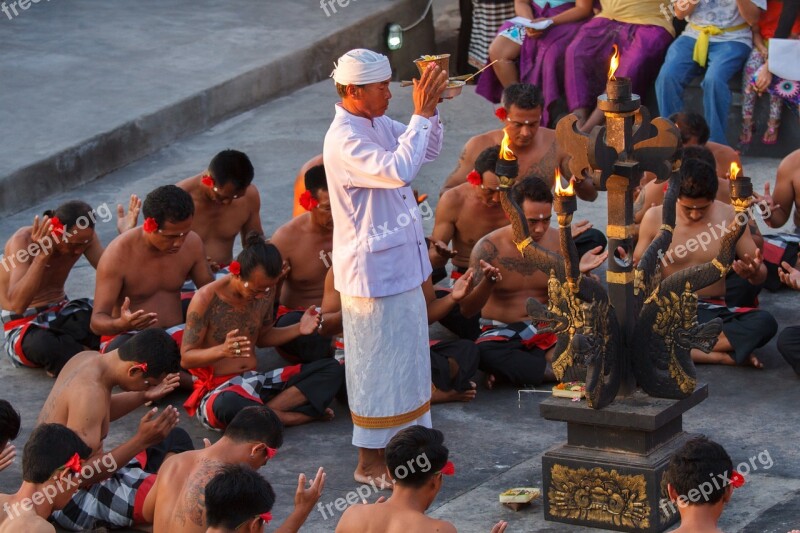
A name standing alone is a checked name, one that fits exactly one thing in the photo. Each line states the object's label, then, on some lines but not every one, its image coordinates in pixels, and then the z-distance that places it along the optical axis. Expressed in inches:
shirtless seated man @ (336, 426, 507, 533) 459.7
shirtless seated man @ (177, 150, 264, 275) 744.7
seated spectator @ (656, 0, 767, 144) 926.2
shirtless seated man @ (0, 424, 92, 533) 491.3
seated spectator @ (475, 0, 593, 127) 971.7
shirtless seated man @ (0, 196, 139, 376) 682.2
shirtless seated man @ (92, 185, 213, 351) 667.6
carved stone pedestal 509.8
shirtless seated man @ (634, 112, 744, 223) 748.9
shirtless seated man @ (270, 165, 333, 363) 691.3
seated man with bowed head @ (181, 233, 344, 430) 622.1
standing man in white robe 535.0
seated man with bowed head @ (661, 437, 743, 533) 434.6
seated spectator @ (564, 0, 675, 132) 952.2
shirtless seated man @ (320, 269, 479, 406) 635.4
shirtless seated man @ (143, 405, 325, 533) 493.1
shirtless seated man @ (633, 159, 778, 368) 668.2
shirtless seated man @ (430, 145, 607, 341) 716.2
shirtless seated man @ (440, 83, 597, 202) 758.0
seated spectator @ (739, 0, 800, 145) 918.3
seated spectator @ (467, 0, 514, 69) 1071.2
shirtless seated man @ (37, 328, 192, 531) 546.8
